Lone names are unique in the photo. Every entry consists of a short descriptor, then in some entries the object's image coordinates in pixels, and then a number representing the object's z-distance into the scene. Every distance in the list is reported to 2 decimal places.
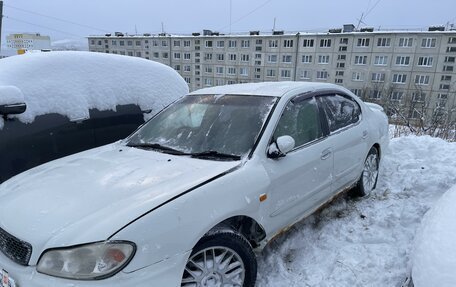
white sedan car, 1.67
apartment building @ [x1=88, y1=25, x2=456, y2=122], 39.66
